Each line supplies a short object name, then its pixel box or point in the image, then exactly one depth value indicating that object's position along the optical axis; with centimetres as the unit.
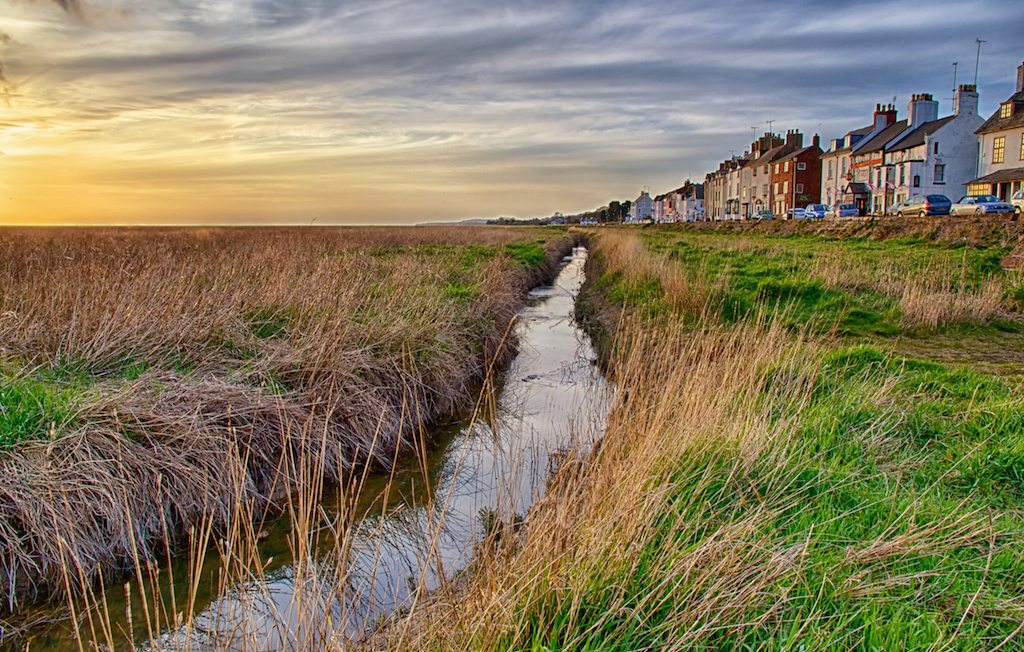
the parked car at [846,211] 3834
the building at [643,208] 12838
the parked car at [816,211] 4272
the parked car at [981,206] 2932
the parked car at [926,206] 3103
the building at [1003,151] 4034
